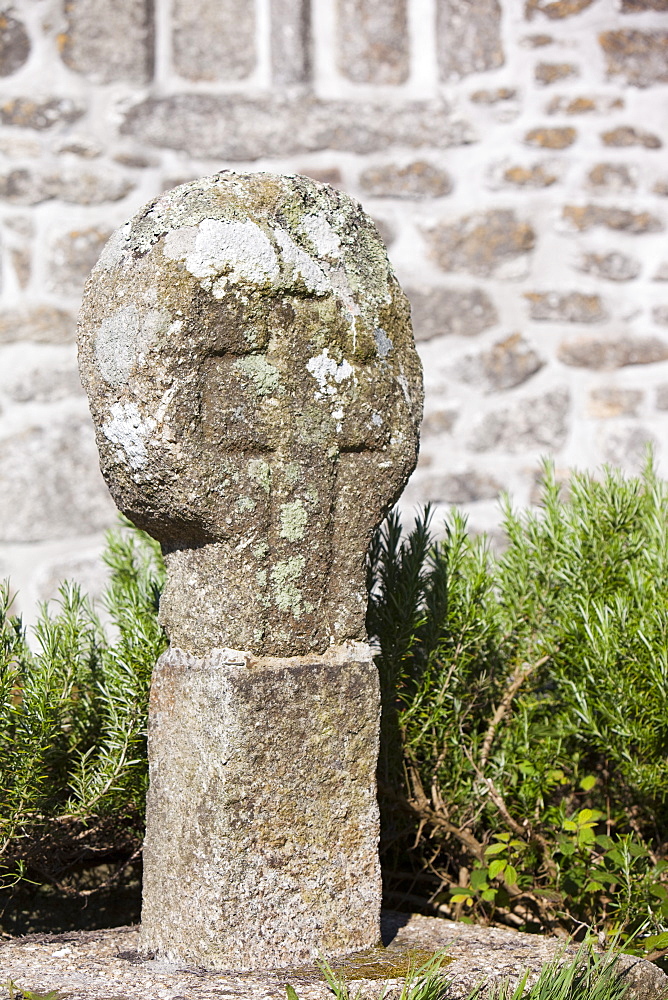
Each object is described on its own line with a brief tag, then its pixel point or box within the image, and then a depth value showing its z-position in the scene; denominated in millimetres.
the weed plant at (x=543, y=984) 3222
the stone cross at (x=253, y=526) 3312
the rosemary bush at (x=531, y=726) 3638
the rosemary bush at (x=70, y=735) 3510
